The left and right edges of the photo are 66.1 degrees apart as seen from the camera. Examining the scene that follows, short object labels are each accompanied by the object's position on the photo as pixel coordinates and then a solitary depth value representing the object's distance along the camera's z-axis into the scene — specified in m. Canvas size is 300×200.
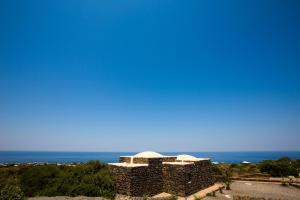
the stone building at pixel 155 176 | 15.62
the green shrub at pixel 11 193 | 11.31
